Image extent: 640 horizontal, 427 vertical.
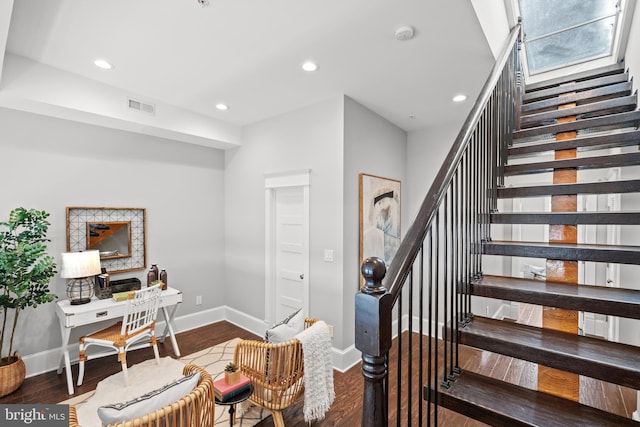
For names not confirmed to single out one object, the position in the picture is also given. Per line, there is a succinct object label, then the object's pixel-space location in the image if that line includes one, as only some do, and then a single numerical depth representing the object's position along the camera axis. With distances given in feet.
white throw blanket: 6.69
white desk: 9.09
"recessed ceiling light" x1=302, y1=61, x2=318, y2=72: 8.45
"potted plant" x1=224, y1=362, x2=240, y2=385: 6.66
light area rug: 7.89
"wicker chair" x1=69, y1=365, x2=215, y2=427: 4.42
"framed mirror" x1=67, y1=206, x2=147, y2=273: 10.77
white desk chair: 9.25
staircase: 3.89
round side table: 6.34
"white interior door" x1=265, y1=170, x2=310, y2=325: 11.59
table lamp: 9.55
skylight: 11.03
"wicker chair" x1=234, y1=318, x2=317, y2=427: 6.60
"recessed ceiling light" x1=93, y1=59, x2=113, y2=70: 8.59
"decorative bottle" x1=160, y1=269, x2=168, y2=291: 11.98
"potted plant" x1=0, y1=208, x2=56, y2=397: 8.43
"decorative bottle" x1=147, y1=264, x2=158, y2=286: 11.75
